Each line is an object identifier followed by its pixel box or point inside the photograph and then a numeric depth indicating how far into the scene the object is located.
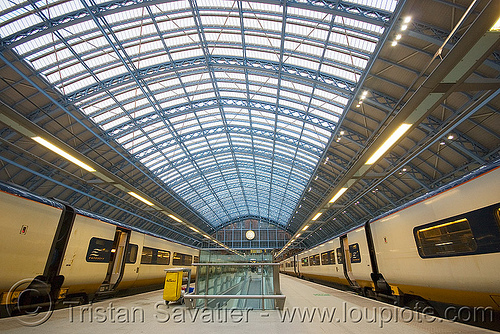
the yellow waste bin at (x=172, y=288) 9.22
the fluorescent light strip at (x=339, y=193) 9.99
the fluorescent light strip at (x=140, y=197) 11.12
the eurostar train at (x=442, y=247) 5.45
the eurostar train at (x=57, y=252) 6.76
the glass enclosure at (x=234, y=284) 8.12
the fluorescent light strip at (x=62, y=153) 6.50
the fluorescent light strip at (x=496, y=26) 3.65
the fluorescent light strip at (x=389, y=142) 5.71
